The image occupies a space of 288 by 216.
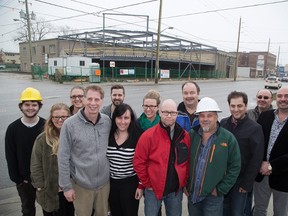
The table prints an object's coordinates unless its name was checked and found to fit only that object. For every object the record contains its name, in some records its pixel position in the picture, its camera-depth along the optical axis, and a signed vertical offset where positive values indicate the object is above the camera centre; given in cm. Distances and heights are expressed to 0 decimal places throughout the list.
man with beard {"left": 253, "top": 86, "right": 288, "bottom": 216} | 273 -95
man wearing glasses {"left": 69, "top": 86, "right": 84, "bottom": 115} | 367 -42
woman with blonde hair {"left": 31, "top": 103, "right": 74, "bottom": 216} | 267 -110
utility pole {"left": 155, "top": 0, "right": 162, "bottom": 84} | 2677 +412
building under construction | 3309 +310
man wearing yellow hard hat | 286 -90
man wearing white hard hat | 248 -90
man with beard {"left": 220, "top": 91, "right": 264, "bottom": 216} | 264 -77
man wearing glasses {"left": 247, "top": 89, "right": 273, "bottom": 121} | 359 -37
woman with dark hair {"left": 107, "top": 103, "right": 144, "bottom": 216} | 267 -104
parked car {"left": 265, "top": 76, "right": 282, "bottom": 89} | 2837 -62
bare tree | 5917 +997
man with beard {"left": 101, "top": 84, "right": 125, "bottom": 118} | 391 -40
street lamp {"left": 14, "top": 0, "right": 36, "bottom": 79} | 2770 +648
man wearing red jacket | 255 -88
